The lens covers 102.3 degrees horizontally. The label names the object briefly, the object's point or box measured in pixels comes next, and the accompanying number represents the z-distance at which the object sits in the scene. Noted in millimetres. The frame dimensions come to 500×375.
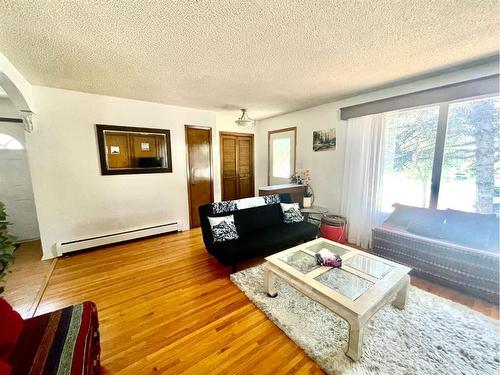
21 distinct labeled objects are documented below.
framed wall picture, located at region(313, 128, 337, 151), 3551
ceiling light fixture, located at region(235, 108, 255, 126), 3574
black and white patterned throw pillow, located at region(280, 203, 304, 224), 3215
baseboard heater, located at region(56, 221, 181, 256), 2953
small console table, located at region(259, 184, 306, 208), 3741
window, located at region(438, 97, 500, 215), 2215
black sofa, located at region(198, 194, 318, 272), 2414
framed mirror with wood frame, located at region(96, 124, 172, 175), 3180
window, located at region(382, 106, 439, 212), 2660
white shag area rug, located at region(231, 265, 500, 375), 1368
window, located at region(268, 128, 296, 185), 4402
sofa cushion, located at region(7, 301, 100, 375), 966
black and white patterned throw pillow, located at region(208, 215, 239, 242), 2572
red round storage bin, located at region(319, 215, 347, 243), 3213
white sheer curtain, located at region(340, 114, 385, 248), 2986
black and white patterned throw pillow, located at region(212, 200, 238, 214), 2763
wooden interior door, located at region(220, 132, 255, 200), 4891
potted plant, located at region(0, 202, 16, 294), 1370
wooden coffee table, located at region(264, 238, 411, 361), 1406
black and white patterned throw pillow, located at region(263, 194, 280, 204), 3227
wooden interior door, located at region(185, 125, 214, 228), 3975
